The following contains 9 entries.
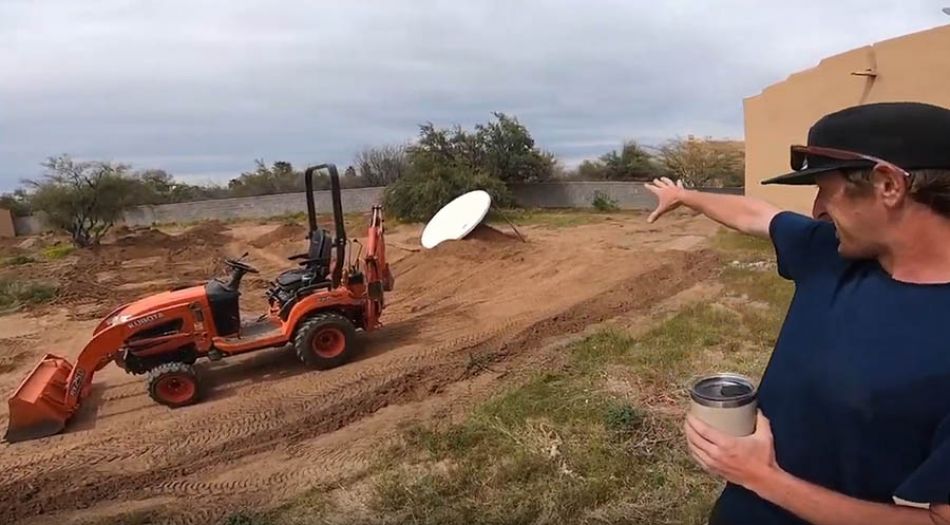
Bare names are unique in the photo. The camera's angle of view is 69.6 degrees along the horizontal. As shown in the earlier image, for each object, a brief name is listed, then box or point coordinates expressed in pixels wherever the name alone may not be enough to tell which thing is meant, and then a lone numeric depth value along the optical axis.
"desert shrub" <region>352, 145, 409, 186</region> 31.64
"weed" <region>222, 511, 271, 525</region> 3.74
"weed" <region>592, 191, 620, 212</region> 23.70
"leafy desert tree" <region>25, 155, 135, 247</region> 19.11
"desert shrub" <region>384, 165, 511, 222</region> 20.08
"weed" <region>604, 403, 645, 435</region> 4.50
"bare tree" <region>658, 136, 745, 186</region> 24.11
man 1.17
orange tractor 5.59
